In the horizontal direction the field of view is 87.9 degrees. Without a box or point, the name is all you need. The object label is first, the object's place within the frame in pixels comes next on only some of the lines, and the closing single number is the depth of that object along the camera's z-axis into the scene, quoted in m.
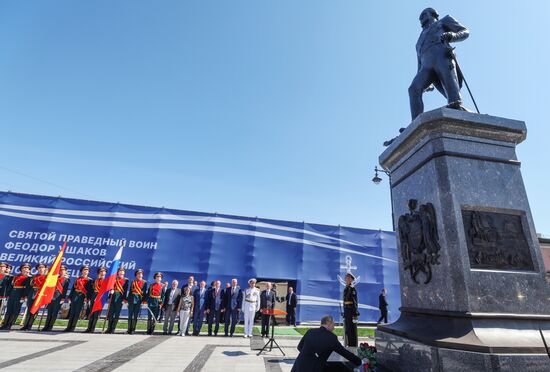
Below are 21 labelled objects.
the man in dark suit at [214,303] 10.71
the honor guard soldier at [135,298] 9.95
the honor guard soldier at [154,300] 10.07
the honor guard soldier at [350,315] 7.27
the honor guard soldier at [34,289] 9.49
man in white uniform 10.43
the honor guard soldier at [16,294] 9.55
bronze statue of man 3.98
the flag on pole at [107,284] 9.67
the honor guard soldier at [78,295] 9.63
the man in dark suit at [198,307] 10.67
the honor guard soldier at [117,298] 9.73
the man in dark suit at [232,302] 10.84
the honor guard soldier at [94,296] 9.51
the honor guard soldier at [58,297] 9.66
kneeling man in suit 3.20
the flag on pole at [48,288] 9.56
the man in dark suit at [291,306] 14.06
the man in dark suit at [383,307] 13.61
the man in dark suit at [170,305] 10.48
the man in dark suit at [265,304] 9.73
